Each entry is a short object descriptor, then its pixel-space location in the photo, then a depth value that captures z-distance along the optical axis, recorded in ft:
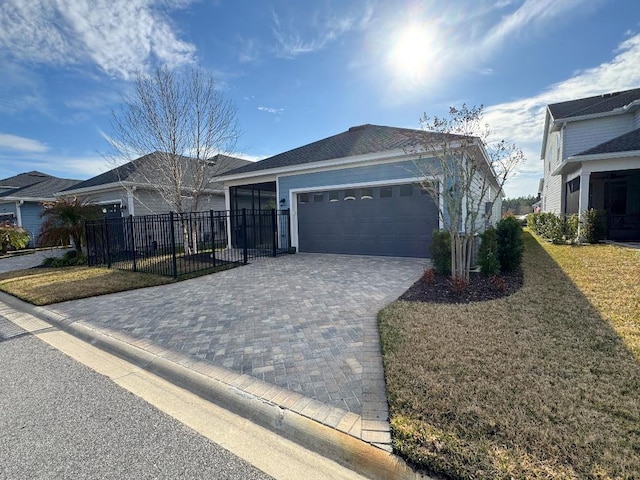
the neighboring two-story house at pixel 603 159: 33.71
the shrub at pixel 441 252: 21.52
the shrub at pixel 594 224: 35.35
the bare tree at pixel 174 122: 37.22
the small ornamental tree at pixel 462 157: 19.57
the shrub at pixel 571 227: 36.81
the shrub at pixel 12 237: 49.32
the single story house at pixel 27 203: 59.41
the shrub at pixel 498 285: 17.80
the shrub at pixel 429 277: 20.18
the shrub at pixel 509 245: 22.61
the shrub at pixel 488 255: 20.49
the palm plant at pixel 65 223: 35.50
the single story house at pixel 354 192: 30.94
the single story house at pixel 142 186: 42.06
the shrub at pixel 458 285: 17.75
